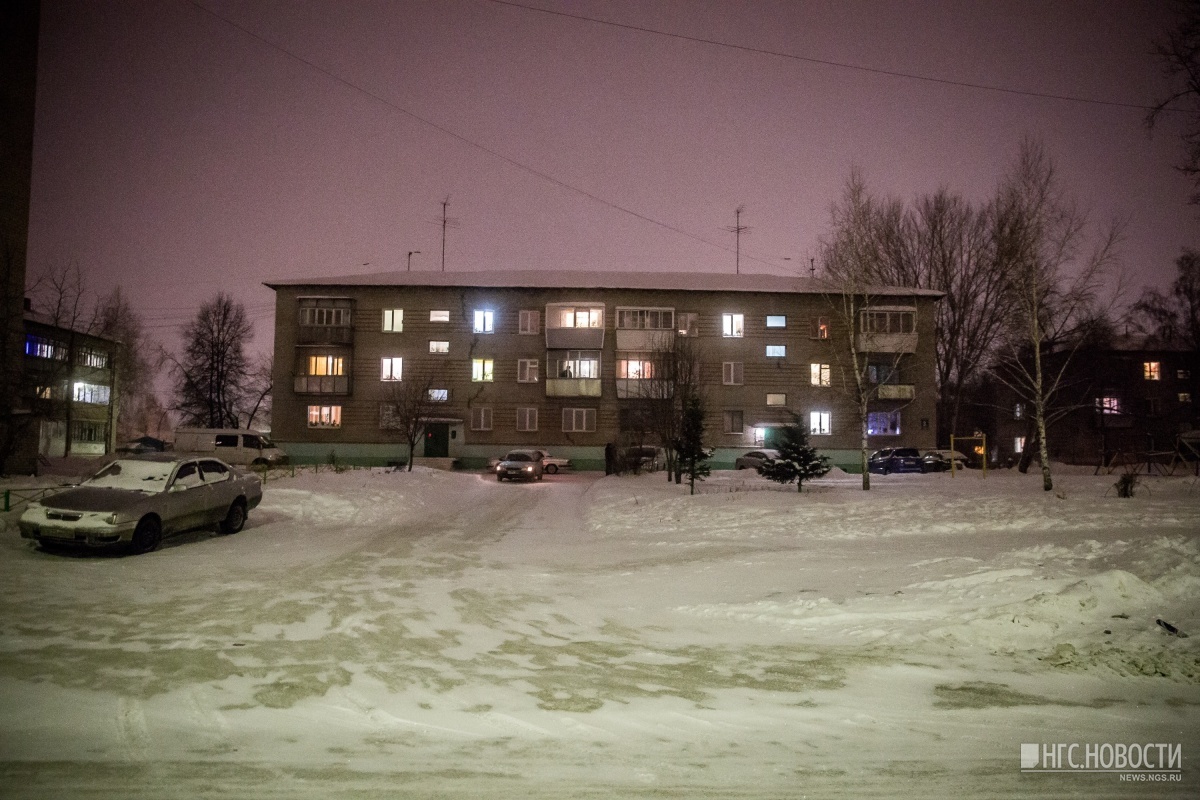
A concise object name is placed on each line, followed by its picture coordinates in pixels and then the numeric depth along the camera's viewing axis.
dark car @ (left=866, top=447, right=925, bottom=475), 38.12
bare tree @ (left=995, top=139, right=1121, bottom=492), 20.84
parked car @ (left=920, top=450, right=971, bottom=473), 38.25
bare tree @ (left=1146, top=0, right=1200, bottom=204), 11.64
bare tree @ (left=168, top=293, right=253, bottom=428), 57.56
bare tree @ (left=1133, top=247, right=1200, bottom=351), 49.38
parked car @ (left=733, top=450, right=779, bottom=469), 39.05
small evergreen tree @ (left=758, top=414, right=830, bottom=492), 21.50
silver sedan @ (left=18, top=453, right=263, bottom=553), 11.19
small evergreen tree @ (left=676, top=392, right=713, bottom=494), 22.80
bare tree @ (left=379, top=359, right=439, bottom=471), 32.84
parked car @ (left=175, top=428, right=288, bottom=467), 36.00
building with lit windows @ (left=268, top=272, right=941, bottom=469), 42.91
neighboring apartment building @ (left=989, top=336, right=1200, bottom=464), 55.97
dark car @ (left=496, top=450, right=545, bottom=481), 32.22
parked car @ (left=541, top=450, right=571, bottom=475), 39.53
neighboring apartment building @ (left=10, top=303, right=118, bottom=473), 44.31
